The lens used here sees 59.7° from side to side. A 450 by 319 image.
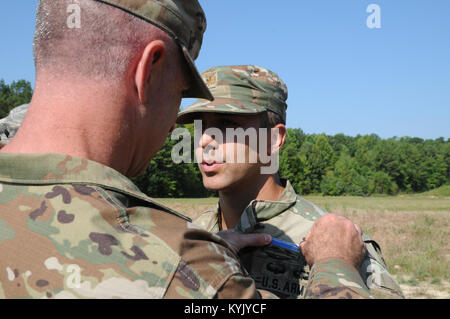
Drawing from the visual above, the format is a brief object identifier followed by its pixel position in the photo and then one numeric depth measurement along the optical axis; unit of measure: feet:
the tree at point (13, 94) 209.87
